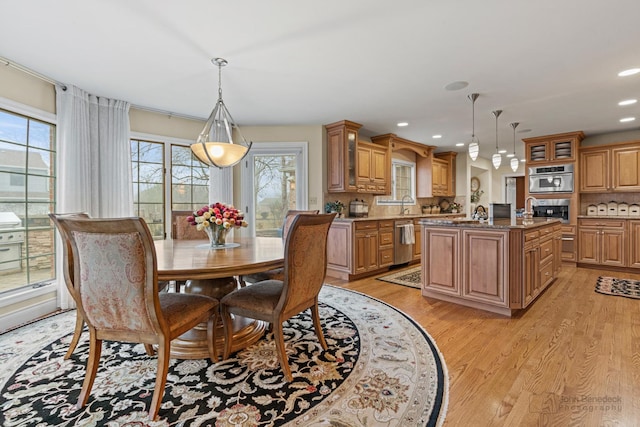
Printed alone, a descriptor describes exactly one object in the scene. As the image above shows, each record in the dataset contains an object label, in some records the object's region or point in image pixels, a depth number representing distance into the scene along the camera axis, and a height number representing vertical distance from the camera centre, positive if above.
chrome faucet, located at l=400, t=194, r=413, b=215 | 6.55 +0.14
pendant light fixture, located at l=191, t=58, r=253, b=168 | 2.66 +0.56
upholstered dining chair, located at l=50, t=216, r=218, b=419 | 1.52 -0.37
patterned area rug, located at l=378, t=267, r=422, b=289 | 4.23 -0.93
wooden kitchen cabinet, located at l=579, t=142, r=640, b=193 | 5.03 +0.73
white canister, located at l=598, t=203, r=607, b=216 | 5.41 +0.06
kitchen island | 2.99 -0.51
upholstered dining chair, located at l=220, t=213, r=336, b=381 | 1.92 -0.53
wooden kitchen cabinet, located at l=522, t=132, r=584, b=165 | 5.45 +1.18
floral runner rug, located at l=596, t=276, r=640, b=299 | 3.68 -0.95
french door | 4.98 +0.50
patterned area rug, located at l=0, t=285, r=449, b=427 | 1.59 -1.01
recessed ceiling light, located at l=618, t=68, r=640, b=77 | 2.95 +1.35
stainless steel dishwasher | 5.10 -0.48
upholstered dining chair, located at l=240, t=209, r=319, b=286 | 2.81 -0.56
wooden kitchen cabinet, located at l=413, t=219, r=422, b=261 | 5.56 -0.53
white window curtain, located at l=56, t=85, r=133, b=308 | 3.30 +0.68
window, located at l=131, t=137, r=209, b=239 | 4.22 +0.49
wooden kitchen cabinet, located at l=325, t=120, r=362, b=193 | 4.84 +0.92
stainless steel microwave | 5.46 +0.61
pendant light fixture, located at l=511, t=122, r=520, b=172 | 4.90 +0.83
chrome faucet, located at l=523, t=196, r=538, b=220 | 4.17 +0.09
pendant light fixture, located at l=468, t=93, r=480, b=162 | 3.65 +0.79
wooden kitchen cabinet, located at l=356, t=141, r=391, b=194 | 5.14 +0.78
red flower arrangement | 2.52 -0.02
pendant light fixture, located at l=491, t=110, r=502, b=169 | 4.26 +0.77
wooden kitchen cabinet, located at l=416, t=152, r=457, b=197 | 6.87 +0.87
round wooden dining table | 1.82 -0.31
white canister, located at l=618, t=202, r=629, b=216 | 5.29 +0.05
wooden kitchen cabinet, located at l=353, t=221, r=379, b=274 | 4.47 -0.48
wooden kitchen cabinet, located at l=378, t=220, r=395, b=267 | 4.83 -0.45
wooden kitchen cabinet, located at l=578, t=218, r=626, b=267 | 4.97 -0.48
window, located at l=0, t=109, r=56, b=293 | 2.95 +0.17
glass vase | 2.62 -0.17
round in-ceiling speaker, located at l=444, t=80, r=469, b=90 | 3.29 +1.37
